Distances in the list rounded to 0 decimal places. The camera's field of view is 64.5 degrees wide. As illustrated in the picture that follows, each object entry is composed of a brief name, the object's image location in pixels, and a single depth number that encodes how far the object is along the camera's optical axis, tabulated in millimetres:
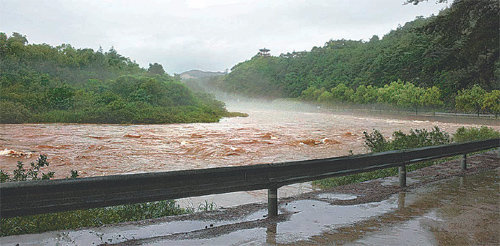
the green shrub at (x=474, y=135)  17750
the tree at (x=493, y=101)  47625
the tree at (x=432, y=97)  52516
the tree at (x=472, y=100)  49625
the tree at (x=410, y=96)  57475
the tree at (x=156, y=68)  129000
